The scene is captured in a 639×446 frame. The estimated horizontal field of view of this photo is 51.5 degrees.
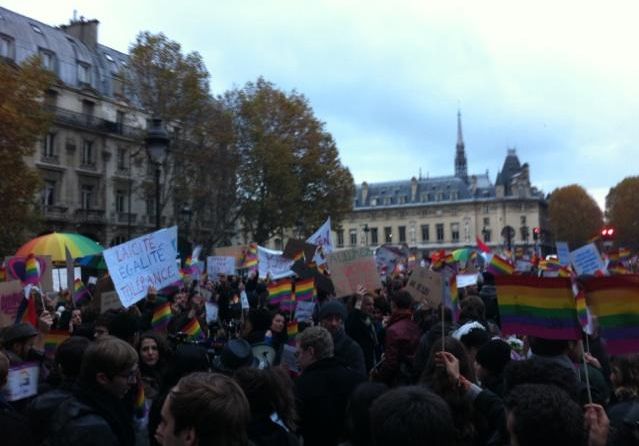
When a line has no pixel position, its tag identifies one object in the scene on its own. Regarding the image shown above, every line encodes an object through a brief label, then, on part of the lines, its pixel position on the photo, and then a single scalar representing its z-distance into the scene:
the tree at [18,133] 19.38
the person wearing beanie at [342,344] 5.53
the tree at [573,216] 82.69
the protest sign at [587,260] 10.45
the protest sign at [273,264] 13.76
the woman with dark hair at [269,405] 3.36
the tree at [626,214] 75.94
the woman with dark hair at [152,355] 4.92
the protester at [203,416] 2.42
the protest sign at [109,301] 7.59
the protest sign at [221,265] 16.02
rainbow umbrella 13.77
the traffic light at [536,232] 33.06
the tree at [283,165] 34.88
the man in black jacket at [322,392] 4.22
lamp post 11.59
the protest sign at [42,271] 8.57
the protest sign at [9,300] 7.00
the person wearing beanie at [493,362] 4.18
